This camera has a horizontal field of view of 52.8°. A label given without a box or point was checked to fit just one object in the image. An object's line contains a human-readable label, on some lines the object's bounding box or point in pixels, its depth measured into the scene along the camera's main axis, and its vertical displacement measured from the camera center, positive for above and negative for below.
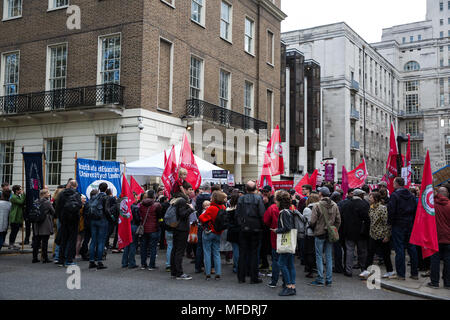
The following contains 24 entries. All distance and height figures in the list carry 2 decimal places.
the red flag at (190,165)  12.86 +0.72
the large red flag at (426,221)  8.28 -0.55
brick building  19.55 +5.27
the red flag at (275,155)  14.77 +1.19
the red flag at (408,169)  14.64 +0.73
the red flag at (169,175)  12.04 +0.42
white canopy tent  16.17 +0.82
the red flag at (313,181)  13.96 +0.32
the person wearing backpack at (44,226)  10.74 -0.88
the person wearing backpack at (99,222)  10.12 -0.73
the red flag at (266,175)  13.89 +0.49
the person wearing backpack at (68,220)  10.19 -0.69
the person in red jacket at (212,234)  9.21 -0.89
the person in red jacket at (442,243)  8.45 -0.94
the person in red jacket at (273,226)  8.47 -0.68
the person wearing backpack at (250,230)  8.90 -0.77
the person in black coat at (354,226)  9.65 -0.74
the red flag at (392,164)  13.89 +0.88
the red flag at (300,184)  14.29 +0.21
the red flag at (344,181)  17.01 +0.40
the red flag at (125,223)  10.16 -0.75
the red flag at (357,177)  17.28 +0.57
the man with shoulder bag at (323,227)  8.70 -0.70
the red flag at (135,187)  12.05 +0.08
